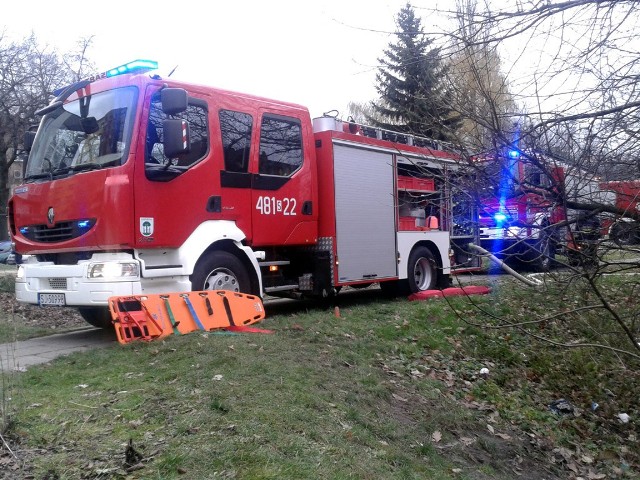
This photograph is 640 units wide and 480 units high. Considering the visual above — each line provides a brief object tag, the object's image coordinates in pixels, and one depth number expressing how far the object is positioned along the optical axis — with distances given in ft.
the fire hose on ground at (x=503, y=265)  17.06
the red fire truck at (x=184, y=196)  22.53
